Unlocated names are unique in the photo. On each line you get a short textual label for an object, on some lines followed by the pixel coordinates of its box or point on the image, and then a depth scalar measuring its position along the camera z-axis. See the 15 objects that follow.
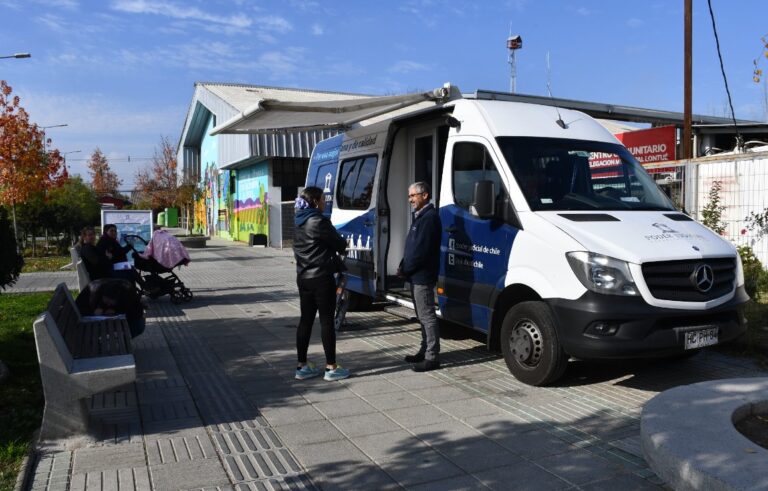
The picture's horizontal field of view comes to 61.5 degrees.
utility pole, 12.37
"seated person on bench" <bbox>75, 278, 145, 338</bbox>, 6.92
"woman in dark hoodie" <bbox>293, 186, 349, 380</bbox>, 5.98
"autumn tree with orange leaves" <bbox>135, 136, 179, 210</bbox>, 43.12
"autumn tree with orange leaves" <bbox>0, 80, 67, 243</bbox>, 20.42
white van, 5.14
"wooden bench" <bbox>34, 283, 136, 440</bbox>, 4.39
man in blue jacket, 6.24
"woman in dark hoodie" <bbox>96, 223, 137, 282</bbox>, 9.42
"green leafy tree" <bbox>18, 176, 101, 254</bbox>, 22.64
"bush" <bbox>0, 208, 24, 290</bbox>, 6.52
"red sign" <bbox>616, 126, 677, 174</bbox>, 15.38
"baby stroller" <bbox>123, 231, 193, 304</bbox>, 10.98
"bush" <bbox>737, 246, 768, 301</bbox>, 8.41
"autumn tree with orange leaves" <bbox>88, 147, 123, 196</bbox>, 71.50
